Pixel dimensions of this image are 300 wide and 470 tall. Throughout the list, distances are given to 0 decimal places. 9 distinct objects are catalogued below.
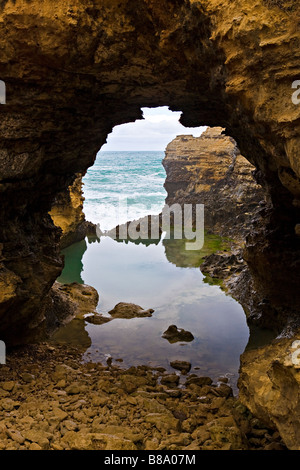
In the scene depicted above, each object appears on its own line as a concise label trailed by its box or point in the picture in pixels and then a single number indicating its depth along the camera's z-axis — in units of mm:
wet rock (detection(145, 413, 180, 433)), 5051
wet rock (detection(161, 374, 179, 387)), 7464
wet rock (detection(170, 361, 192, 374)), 8462
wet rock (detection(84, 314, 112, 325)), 11398
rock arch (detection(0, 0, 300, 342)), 4320
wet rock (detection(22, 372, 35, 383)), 6527
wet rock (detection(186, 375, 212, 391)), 7535
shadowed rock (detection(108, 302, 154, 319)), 11914
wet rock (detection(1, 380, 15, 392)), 6074
